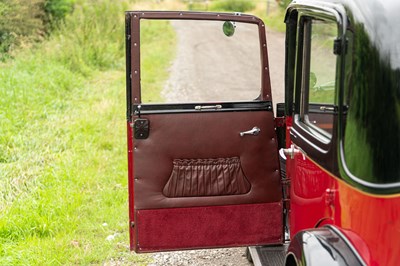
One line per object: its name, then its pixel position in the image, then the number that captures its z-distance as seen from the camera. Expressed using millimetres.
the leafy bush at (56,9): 16706
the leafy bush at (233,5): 28642
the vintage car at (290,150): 2328
